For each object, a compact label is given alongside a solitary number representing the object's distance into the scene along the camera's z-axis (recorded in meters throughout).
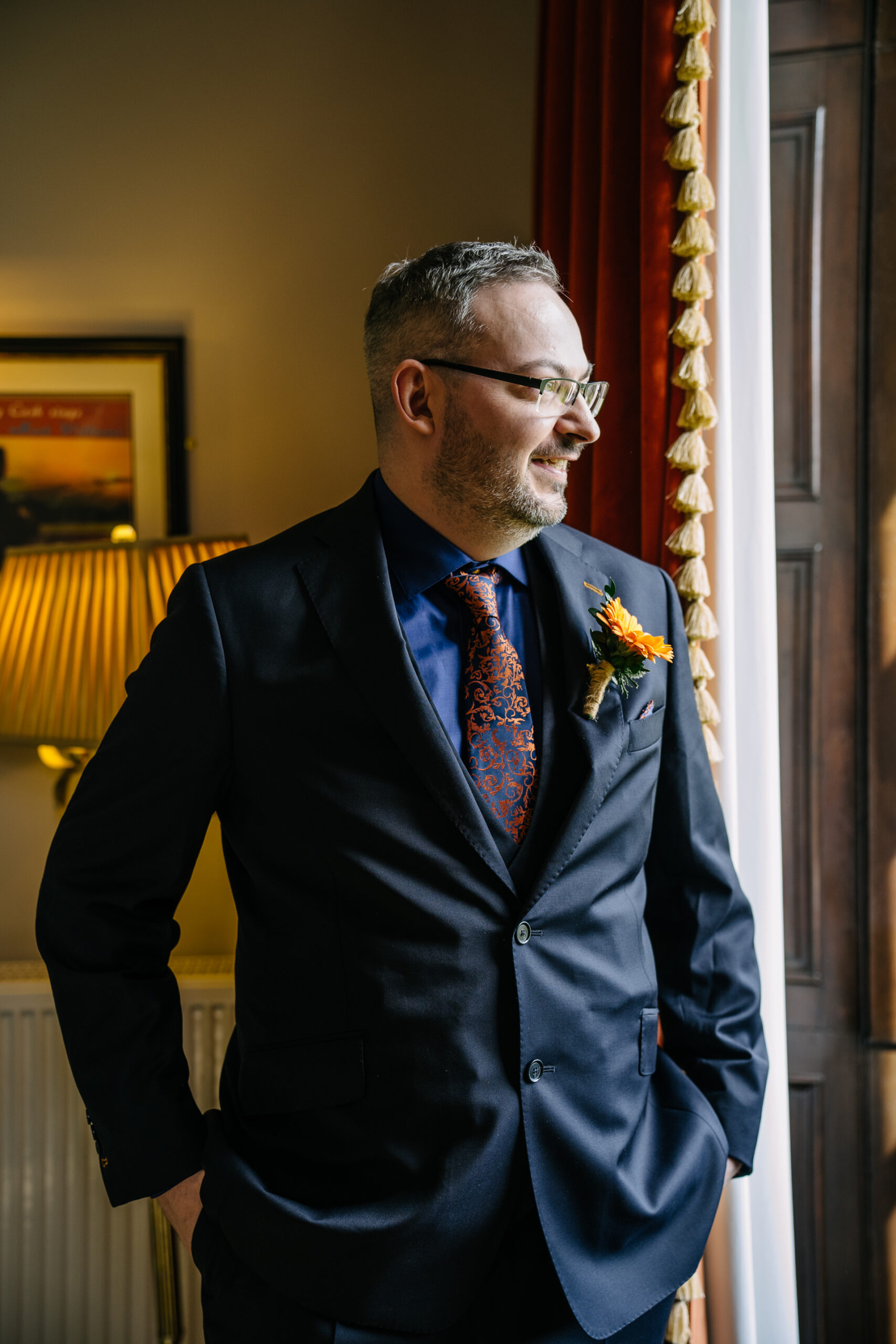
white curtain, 1.33
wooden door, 1.49
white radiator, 1.65
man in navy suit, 0.94
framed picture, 1.92
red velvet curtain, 1.33
